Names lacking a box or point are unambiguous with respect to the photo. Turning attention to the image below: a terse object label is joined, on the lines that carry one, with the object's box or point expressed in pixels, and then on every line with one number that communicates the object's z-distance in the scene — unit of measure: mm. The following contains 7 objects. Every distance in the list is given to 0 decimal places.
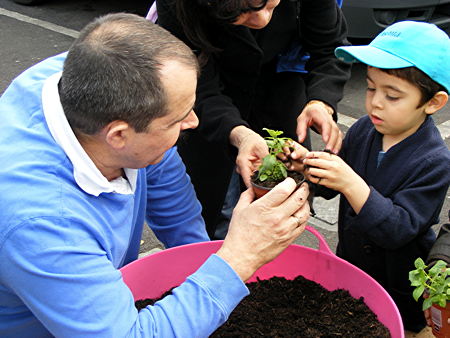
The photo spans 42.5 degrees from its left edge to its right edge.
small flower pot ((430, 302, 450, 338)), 1587
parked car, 4492
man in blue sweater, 1299
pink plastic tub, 1797
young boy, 1695
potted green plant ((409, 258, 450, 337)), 1549
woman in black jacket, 1948
